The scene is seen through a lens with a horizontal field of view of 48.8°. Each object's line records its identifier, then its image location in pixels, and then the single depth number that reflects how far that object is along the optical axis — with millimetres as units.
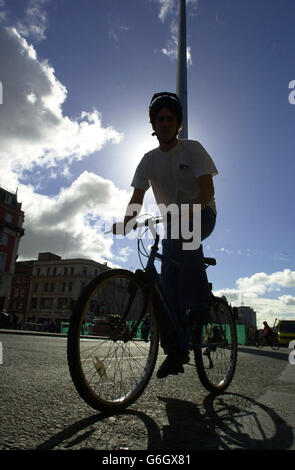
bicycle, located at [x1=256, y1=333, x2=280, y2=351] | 20378
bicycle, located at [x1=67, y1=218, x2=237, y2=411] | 1579
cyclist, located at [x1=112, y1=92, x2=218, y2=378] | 2316
